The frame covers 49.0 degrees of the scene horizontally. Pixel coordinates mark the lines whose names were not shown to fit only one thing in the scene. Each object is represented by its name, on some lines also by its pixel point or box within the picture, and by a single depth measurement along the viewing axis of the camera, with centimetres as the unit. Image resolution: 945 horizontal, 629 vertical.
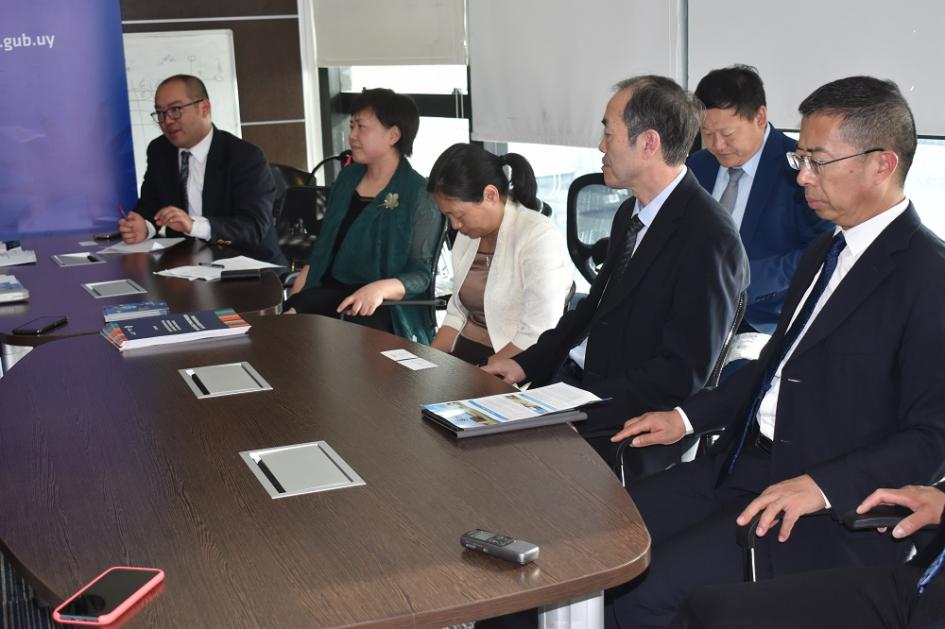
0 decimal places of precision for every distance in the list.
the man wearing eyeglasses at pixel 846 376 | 190
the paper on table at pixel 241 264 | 375
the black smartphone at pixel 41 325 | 295
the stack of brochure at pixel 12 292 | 335
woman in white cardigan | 316
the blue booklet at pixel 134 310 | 308
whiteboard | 635
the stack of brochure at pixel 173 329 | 277
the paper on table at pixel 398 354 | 263
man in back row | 326
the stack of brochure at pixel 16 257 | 407
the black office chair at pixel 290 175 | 545
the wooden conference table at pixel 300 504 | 142
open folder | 203
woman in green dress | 384
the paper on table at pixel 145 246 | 428
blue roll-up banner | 507
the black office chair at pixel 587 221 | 394
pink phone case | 135
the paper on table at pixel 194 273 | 368
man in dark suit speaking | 446
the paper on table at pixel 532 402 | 210
